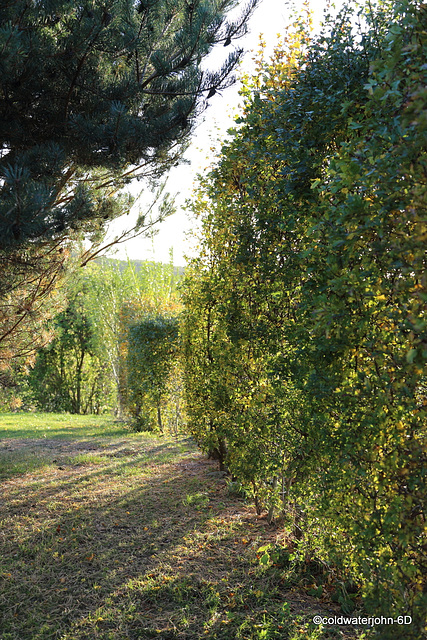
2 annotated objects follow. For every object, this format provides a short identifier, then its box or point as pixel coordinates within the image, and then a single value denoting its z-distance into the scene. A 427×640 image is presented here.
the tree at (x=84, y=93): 3.68
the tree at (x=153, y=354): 8.69
